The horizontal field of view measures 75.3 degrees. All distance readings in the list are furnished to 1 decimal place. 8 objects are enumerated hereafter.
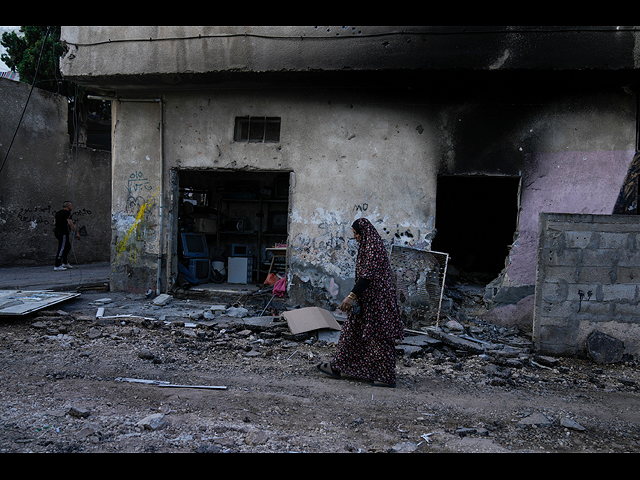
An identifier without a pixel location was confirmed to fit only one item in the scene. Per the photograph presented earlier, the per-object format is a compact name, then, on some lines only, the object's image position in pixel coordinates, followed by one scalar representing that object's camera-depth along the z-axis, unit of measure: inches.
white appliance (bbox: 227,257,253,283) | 391.5
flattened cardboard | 220.4
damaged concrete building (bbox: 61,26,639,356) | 237.1
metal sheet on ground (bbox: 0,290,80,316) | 229.9
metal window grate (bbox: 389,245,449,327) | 257.3
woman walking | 161.5
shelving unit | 413.1
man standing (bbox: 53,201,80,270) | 412.2
